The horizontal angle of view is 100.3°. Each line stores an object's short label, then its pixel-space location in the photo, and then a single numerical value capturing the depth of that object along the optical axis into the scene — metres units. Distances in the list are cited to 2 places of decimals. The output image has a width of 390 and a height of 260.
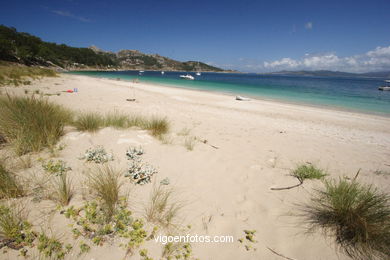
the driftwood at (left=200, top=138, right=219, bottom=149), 4.74
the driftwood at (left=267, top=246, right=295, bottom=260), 1.80
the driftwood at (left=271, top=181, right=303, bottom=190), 2.89
